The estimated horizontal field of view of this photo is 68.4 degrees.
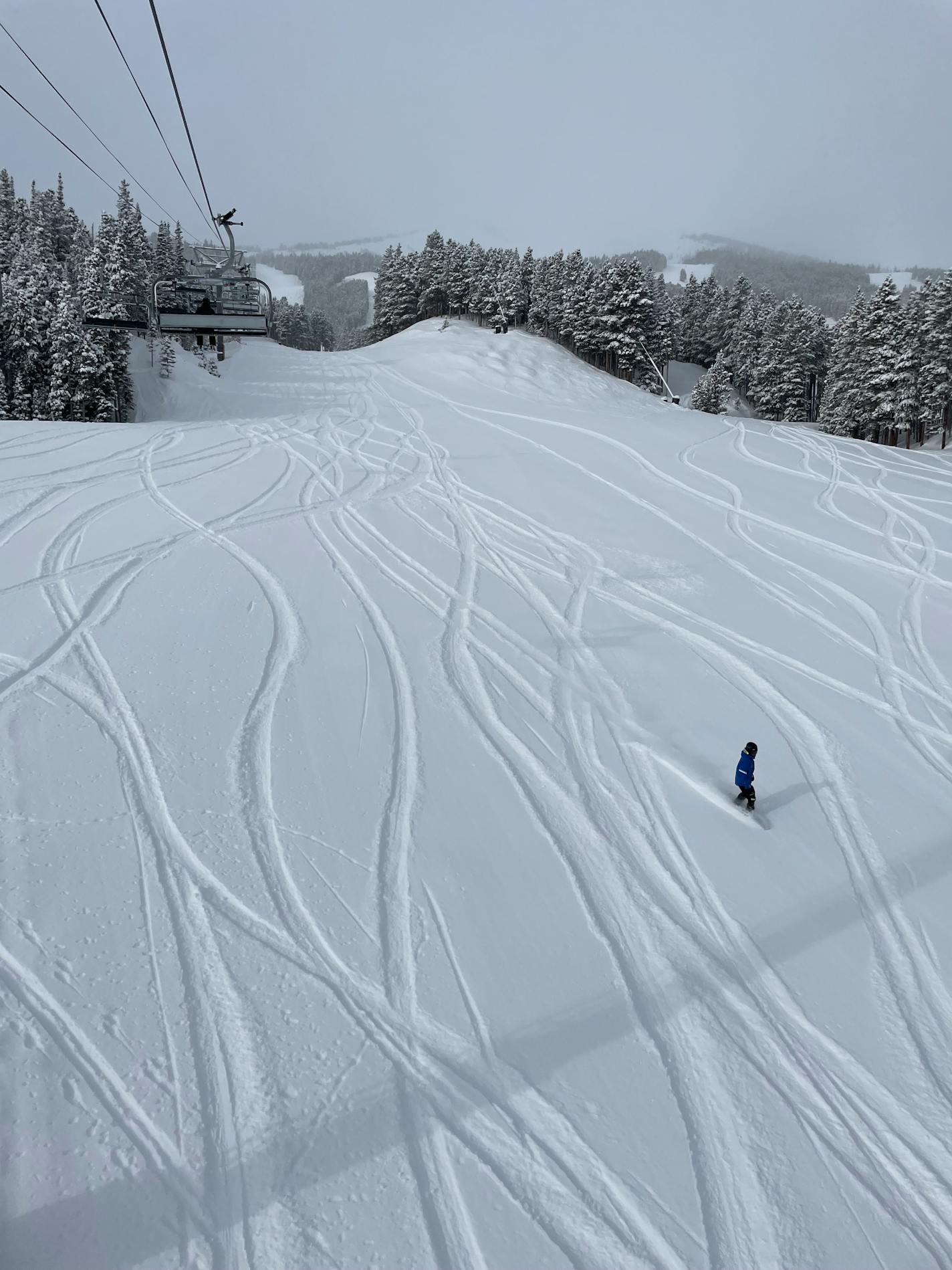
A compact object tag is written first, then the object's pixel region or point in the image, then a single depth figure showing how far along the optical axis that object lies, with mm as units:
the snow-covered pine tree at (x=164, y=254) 62728
